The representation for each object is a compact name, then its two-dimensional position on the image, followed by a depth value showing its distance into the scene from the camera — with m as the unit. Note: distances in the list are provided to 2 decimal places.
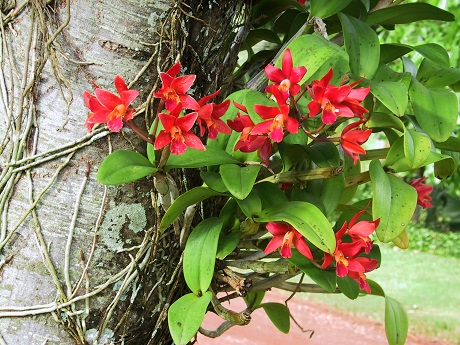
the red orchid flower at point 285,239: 0.75
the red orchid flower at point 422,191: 1.00
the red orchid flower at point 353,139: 0.75
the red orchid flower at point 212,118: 0.71
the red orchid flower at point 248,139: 0.74
